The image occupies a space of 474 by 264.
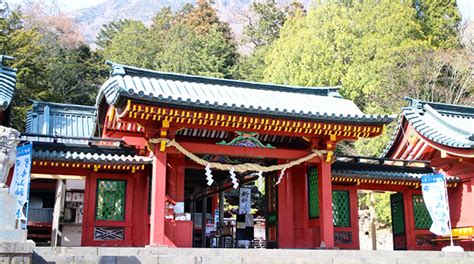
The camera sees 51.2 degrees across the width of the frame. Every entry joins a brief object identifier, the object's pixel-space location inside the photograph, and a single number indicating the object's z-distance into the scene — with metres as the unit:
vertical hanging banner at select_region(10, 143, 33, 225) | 11.48
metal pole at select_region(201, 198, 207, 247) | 20.98
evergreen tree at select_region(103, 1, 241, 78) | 39.81
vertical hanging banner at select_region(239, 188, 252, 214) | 19.58
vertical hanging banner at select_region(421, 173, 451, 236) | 13.83
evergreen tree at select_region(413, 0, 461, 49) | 31.20
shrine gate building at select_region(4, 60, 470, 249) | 12.59
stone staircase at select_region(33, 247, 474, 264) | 8.73
